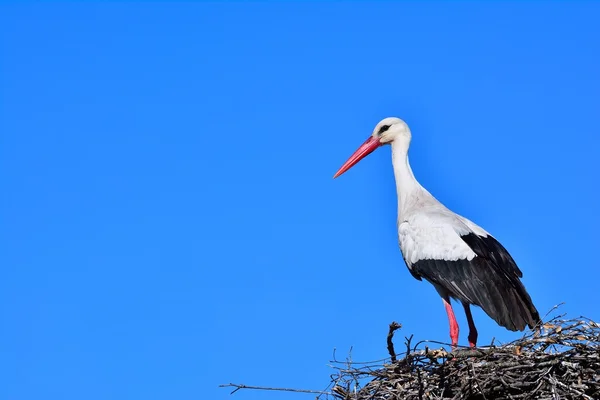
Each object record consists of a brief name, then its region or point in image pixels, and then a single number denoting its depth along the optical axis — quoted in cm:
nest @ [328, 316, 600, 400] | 1205
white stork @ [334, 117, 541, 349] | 1479
